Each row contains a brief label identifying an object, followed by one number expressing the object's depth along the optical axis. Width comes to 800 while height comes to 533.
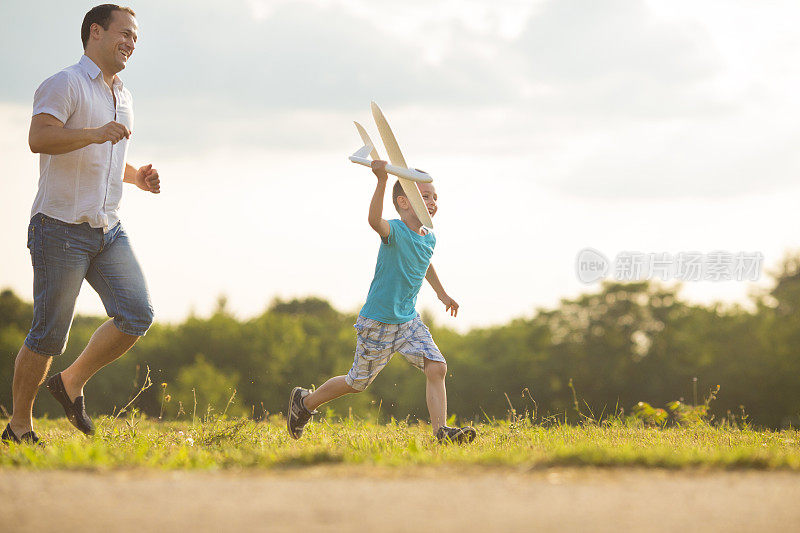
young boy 10.60
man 9.47
